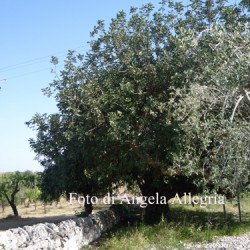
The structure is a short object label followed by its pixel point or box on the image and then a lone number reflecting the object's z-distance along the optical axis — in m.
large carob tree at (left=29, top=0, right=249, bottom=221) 11.80
